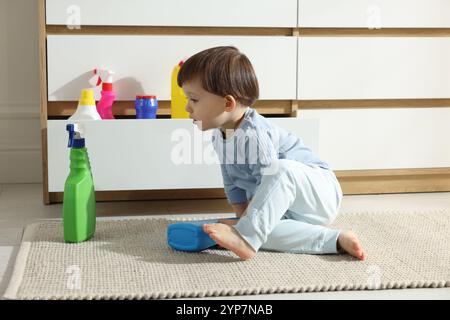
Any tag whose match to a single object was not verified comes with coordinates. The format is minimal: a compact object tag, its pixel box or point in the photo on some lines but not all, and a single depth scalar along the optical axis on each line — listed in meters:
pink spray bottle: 1.81
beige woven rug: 1.20
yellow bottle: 1.85
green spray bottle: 1.47
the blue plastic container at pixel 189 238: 1.40
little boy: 1.37
